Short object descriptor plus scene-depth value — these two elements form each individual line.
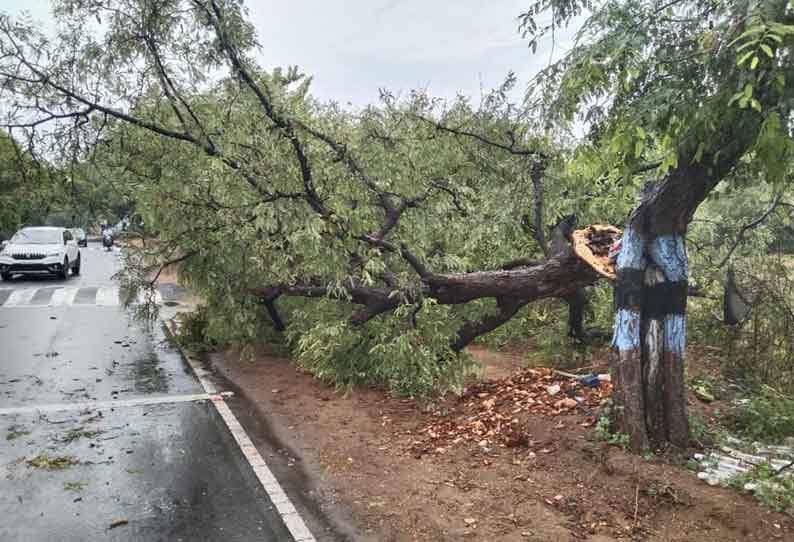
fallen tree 3.90
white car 20.67
